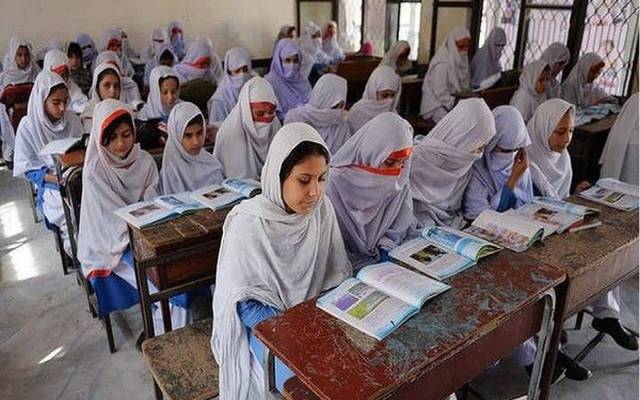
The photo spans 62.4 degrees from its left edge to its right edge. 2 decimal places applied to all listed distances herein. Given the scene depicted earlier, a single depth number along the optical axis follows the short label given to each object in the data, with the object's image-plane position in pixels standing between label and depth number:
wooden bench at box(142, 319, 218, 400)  1.73
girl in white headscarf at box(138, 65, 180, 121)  4.17
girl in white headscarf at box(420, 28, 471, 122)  5.61
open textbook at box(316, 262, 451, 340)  1.34
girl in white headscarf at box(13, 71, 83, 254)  3.63
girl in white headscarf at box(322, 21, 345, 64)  8.57
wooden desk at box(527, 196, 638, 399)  1.73
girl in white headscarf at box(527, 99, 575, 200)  2.71
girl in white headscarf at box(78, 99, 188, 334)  2.50
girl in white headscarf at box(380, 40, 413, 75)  6.93
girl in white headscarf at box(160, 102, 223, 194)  2.88
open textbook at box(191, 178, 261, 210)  2.24
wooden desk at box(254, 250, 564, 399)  1.18
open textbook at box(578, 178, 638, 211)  2.24
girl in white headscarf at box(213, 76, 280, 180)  3.22
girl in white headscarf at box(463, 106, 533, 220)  2.52
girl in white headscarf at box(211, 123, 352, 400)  1.60
